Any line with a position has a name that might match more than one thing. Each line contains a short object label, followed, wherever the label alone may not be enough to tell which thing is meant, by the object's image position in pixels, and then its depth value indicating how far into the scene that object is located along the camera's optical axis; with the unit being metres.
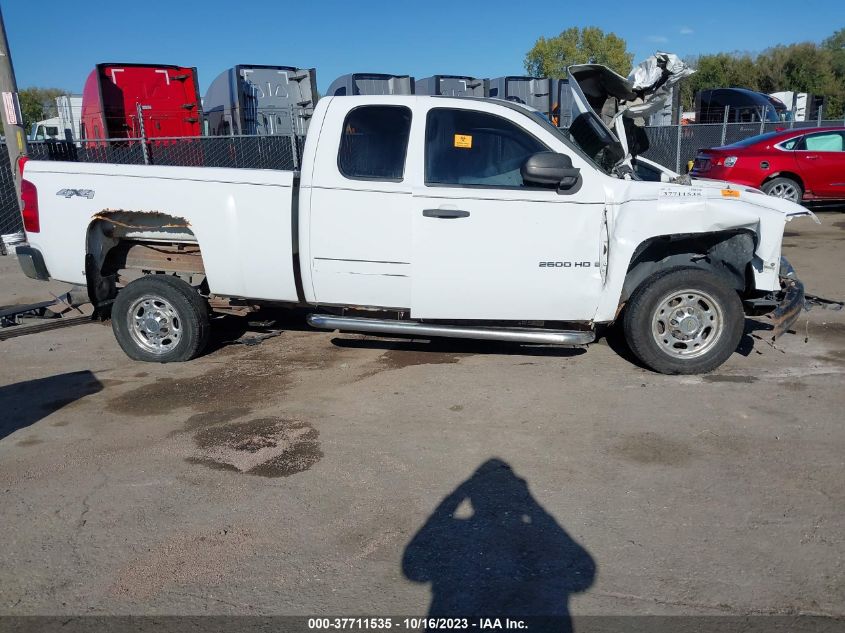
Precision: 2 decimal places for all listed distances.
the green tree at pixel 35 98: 54.19
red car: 13.28
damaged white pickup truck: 5.13
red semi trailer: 16.81
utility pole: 9.88
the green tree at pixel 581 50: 63.03
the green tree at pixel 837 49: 51.31
